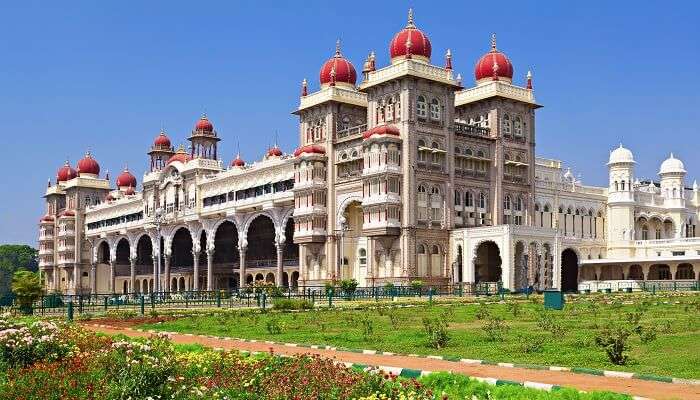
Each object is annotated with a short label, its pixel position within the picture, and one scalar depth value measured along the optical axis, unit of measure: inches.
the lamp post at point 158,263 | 3627.0
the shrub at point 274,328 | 1050.1
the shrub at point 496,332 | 872.9
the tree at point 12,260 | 6520.7
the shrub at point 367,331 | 944.5
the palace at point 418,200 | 2480.3
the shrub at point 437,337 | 832.9
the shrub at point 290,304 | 1610.5
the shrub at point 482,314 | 1178.0
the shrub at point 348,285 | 2147.5
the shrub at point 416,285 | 2217.0
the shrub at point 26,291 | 1668.3
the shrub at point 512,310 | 1275.8
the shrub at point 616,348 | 667.4
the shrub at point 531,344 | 761.0
